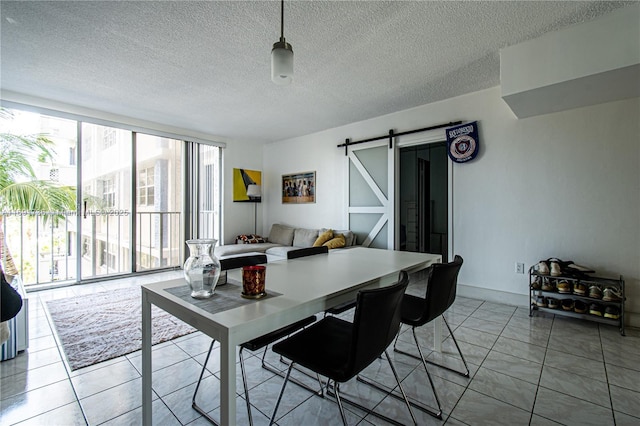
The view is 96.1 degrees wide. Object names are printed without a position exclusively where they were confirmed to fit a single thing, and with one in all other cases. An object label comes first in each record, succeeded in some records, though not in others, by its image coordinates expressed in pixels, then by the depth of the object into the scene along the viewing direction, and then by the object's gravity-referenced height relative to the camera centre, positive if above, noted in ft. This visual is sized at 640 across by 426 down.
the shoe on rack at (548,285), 9.35 -2.37
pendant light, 5.16 +2.77
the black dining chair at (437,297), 5.39 -1.68
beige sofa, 15.44 -1.74
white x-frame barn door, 14.26 +0.95
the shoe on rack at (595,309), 8.65 -2.93
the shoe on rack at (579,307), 8.93 -2.97
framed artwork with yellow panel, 19.03 +1.74
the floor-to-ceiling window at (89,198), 12.55 +0.80
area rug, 7.36 -3.48
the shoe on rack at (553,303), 9.35 -2.97
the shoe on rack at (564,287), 9.01 -2.34
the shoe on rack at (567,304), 9.15 -2.95
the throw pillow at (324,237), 14.88 -1.27
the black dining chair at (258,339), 4.87 -2.24
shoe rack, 8.43 -2.63
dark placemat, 3.70 -1.19
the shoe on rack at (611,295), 8.31 -2.41
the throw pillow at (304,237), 16.41 -1.40
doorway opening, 15.12 +0.71
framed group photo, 17.80 +1.62
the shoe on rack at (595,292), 8.57 -2.39
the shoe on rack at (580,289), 8.79 -2.36
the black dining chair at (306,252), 7.15 -1.04
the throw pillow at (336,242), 13.99 -1.45
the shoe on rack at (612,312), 8.41 -2.95
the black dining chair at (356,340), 3.70 -2.00
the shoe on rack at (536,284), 9.55 -2.41
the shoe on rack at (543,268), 9.40 -1.83
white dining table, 3.13 -1.19
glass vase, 4.13 -0.82
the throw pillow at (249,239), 18.17 -1.66
